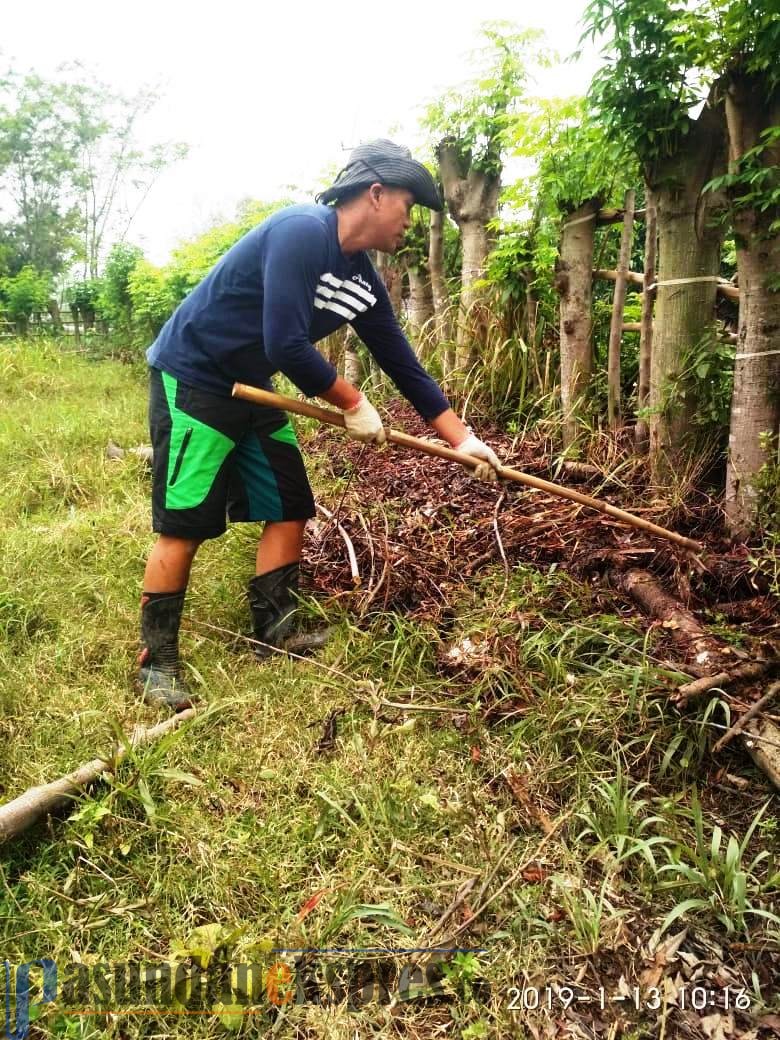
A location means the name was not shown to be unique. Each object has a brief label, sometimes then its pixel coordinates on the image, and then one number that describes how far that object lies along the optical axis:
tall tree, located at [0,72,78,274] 24.16
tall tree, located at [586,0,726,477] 2.44
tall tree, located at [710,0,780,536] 2.22
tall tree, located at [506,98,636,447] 3.13
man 2.15
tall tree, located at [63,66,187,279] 25.45
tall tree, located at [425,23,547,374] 4.25
